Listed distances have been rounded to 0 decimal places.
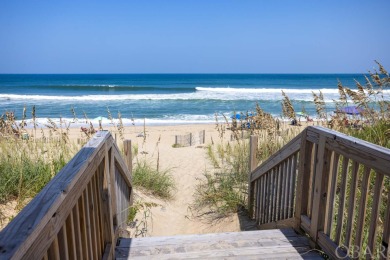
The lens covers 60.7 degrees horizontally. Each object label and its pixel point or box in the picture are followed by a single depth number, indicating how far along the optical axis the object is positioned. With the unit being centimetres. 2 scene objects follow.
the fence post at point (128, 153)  511
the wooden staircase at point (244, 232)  129
